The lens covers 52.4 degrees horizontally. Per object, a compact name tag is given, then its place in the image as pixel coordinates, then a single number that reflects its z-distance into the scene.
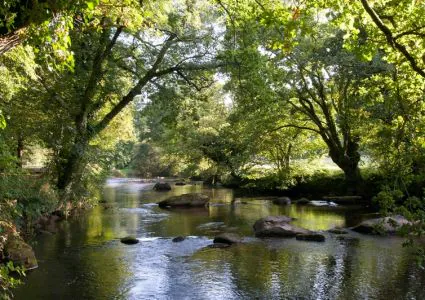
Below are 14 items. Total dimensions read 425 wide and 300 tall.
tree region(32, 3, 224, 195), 19.23
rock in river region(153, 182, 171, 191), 39.34
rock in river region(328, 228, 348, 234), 17.08
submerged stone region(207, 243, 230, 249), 14.94
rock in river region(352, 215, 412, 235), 16.73
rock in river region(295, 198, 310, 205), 27.38
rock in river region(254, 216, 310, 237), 16.72
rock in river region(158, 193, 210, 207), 26.31
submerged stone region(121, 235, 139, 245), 15.91
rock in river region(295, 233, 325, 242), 15.87
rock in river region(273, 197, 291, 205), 27.34
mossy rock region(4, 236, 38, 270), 12.06
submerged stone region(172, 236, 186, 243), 16.05
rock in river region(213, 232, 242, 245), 15.51
